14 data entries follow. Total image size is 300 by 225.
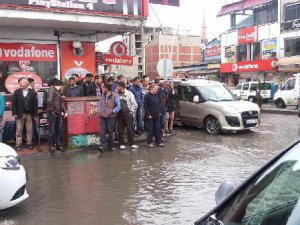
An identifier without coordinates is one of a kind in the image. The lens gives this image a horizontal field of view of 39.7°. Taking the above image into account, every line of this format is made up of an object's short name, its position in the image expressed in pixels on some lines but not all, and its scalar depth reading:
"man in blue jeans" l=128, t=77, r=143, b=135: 12.83
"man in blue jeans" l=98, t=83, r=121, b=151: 10.46
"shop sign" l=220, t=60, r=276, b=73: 36.88
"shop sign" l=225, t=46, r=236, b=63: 44.97
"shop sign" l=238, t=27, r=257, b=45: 41.62
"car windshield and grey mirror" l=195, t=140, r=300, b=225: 2.27
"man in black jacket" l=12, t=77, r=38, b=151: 9.92
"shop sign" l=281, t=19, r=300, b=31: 35.94
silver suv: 13.64
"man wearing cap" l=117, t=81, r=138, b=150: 11.00
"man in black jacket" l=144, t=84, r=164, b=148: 11.29
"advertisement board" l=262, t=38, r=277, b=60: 38.41
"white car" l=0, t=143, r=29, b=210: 5.31
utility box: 10.63
